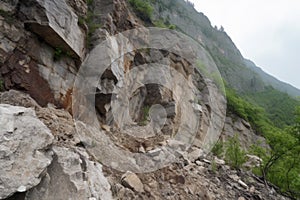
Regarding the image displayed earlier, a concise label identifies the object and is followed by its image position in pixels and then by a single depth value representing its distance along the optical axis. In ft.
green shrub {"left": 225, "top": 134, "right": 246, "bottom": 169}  27.22
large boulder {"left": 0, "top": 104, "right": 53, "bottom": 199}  10.17
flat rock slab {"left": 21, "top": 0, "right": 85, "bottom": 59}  24.16
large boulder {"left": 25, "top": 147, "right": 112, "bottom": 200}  11.44
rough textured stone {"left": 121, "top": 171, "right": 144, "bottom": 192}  15.65
